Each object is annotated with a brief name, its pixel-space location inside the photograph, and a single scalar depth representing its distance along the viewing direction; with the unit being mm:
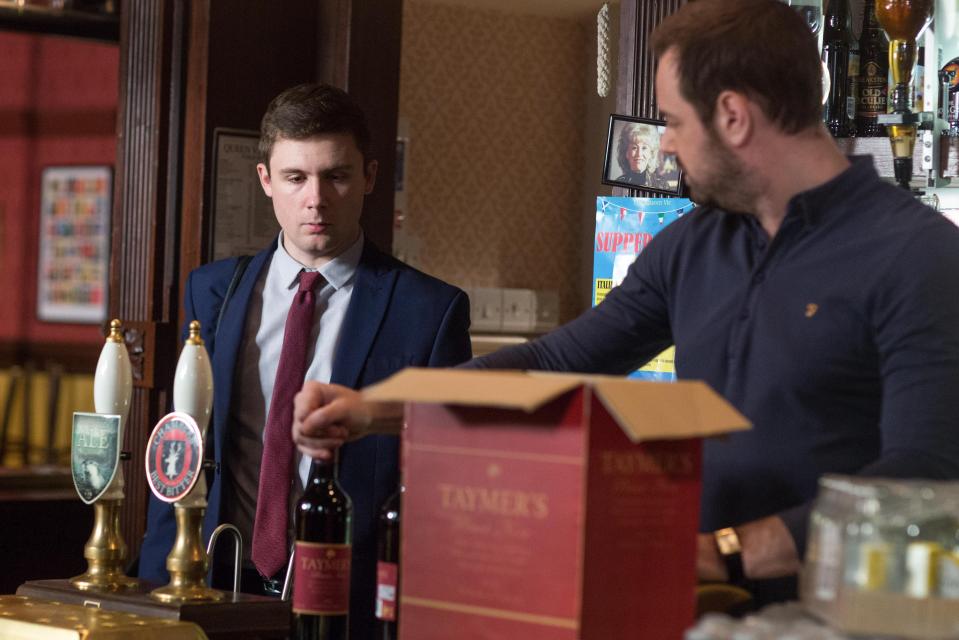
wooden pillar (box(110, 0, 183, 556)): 4234
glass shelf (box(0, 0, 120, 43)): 4828
